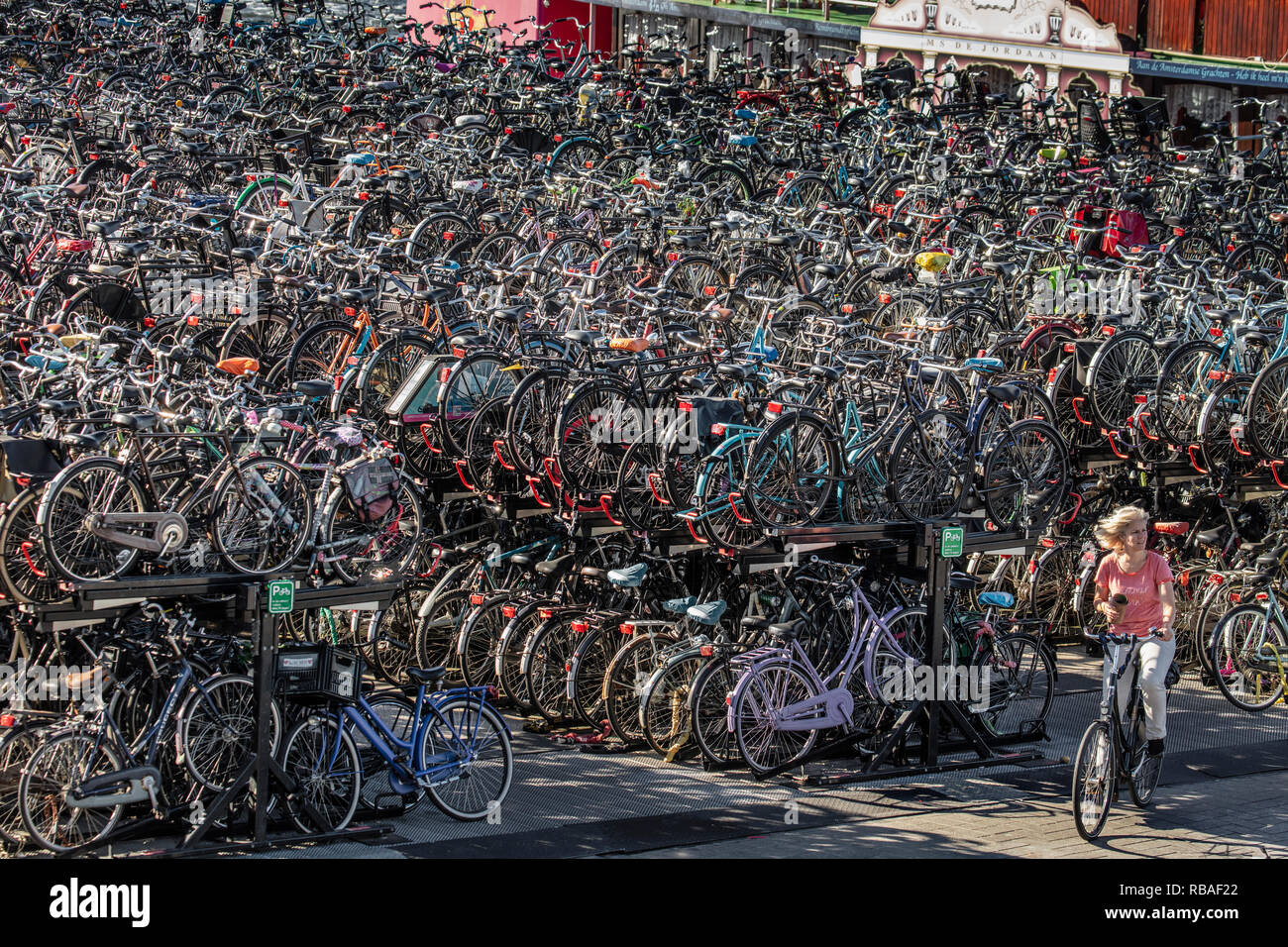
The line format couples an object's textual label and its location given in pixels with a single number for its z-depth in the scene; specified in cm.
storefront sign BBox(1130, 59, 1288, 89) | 2786
